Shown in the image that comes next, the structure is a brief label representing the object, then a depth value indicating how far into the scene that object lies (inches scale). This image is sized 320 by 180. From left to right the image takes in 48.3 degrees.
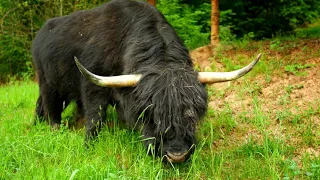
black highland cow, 136.3
